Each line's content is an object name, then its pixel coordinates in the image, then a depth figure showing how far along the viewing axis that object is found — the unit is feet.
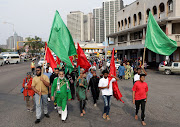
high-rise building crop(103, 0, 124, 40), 561.43
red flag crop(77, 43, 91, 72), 26.76
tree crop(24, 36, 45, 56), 242.62
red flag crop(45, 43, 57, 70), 32.01
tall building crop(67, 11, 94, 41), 519.19
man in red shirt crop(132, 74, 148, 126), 17.76
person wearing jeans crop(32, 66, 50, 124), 18.20
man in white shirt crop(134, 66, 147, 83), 27.08
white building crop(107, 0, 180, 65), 73.92
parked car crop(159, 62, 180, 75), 60.59
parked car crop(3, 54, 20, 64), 130.17
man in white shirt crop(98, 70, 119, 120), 18.85
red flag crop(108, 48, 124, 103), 21.16
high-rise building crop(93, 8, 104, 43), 611.47
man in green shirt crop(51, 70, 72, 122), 18.34
